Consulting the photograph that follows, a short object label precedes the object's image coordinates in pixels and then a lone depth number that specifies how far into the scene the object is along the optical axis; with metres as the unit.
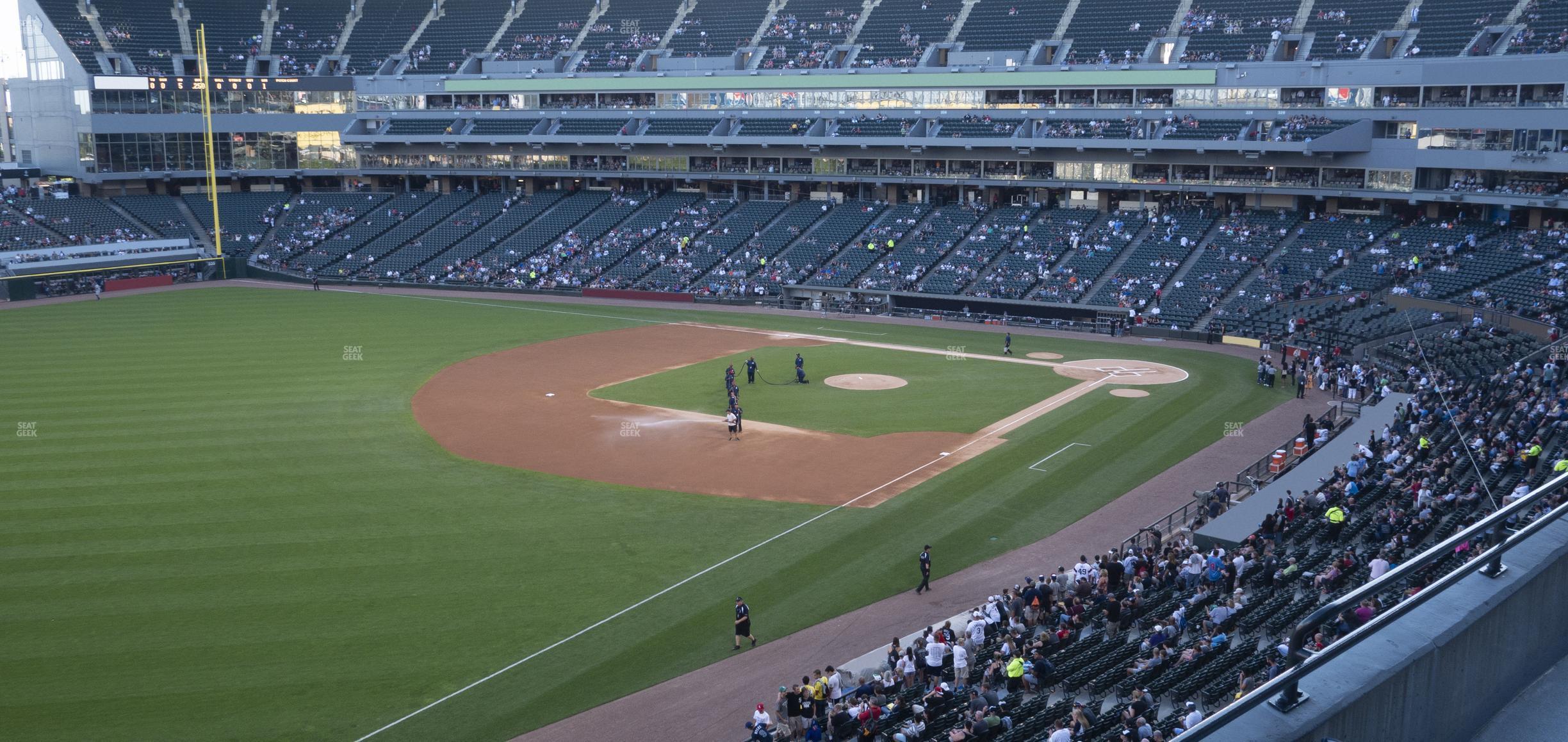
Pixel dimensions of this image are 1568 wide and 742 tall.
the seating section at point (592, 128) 83.19
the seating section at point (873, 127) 74.00
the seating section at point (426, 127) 88.62
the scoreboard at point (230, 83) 83.19
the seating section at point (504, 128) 86.25
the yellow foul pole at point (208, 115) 79.12
